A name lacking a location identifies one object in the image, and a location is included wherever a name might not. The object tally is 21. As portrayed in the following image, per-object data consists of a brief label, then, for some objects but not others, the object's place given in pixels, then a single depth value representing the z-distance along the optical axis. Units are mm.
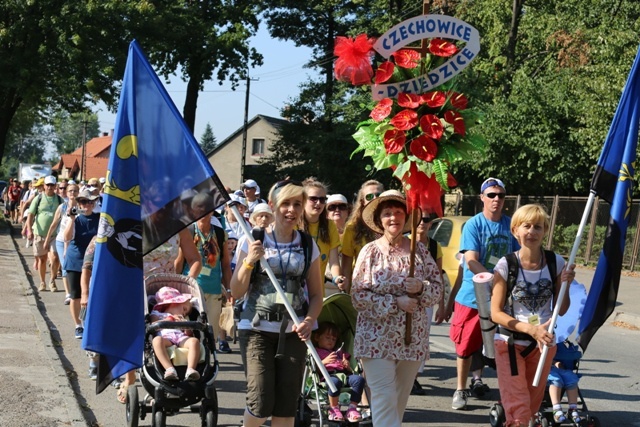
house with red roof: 101062
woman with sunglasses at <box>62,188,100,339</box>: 10188
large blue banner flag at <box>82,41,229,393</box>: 5805
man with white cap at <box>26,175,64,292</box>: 15820
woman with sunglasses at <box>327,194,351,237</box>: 8445
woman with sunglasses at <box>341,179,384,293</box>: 7816
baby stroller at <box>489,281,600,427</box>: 6926
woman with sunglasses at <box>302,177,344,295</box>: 7379
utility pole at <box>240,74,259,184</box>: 47375
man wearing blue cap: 7785
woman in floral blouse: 5625
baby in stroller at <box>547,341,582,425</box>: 6812
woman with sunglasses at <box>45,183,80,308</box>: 10421
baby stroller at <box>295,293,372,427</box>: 6789
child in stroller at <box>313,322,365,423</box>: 6688
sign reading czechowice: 5594
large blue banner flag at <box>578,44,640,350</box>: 6594
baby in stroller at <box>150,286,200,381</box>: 6492
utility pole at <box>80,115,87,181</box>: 71531
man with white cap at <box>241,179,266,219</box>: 13242
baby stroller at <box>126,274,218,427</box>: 6465
